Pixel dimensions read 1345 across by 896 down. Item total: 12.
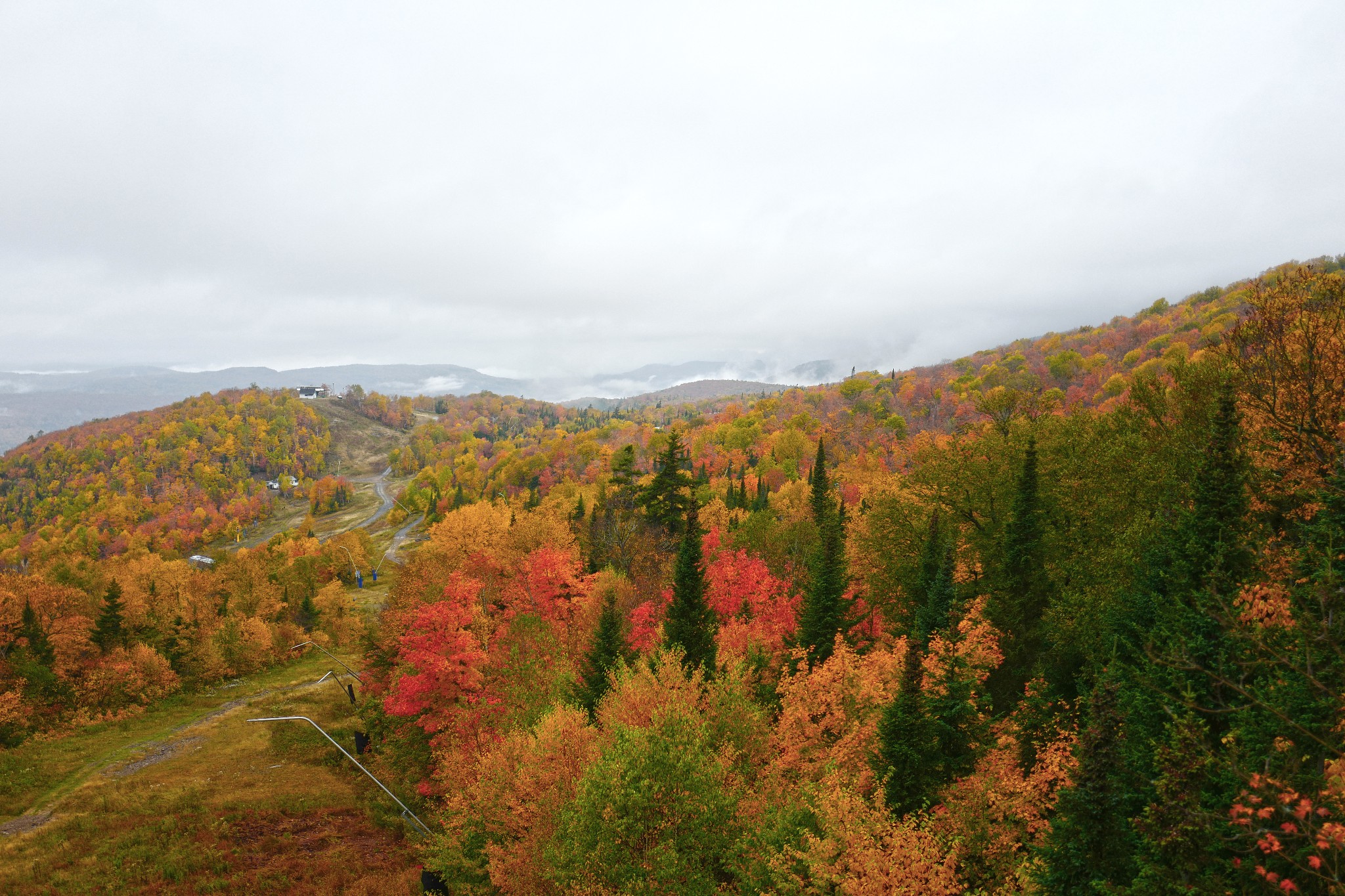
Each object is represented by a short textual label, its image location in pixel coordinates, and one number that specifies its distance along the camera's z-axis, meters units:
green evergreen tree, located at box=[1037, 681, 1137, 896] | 15.50
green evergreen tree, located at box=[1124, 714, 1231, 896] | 13.69
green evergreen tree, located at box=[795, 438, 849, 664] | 35.97
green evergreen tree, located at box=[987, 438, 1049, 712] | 31.02
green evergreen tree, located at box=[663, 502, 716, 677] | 38.34
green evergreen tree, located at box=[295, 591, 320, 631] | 94.88
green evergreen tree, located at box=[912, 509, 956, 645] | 28.41
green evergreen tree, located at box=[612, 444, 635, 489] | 70.31
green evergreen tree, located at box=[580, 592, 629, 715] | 34.72
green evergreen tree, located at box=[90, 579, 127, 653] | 61.31
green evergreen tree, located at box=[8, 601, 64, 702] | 53.69
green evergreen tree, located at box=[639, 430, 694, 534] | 62.78
